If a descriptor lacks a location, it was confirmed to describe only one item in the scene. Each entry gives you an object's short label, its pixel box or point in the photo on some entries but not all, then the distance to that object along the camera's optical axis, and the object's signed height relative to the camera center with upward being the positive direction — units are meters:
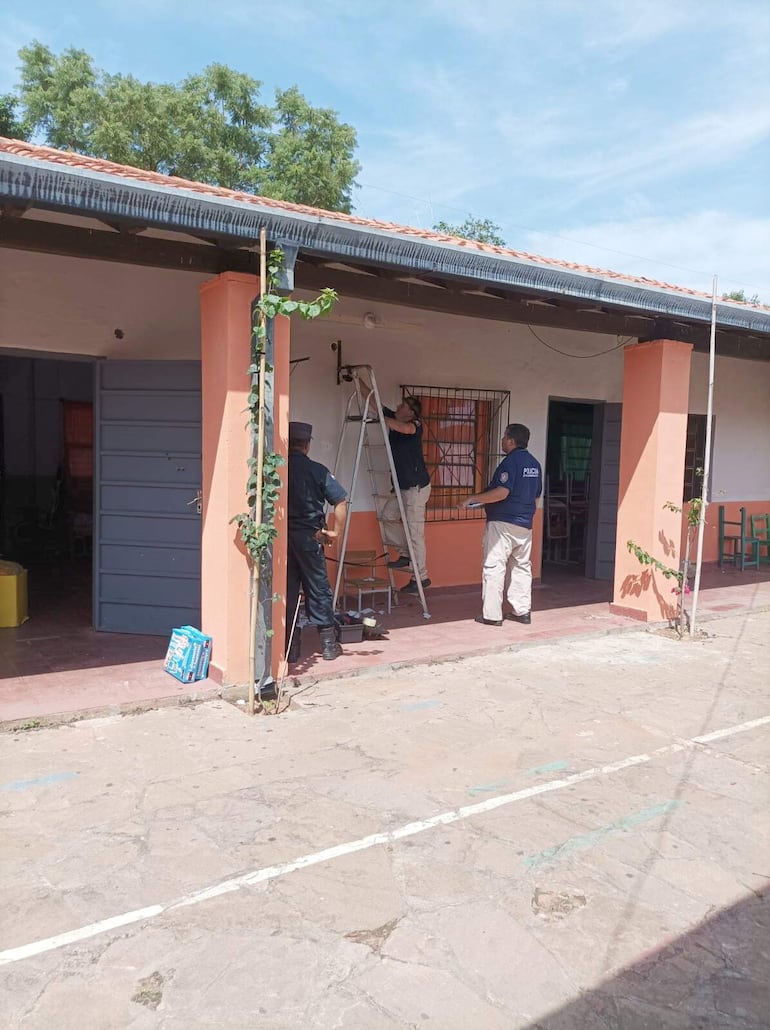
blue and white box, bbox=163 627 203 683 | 5.36 -1.35
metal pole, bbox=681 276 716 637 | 7.21 -0.42
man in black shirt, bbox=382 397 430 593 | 7.80 -0.25
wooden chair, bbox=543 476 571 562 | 11.85 -0.96
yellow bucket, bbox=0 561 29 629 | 6.71 -1.21
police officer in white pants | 7.41 -0.52
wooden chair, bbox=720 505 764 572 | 11.56 -1.18
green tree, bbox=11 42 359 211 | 21.83 +9.25
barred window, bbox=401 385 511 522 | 8.70 +0.20
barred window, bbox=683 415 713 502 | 11.16 +0.16
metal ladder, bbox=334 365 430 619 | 7.25 +0.13
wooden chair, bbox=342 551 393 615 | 7.23 -1.12
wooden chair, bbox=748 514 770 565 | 12.01 -0.96
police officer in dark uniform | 5.81 -0.54
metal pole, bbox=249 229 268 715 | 4.84 -0.12
